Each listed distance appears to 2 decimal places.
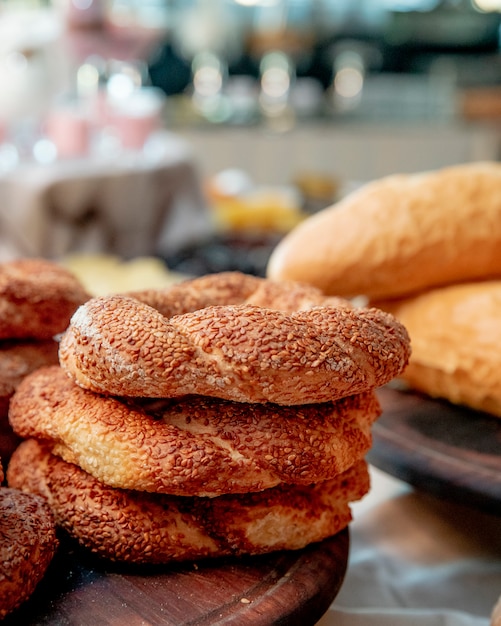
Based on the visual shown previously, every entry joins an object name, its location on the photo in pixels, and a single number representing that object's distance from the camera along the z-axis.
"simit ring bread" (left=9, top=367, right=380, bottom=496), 0.70
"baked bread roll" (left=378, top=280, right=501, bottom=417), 1.15
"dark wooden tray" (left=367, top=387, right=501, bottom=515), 0.96
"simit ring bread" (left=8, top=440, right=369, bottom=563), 0.74
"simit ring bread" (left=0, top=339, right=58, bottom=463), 0.86
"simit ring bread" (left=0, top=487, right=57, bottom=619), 0.65
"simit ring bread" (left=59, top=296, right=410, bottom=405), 0.69
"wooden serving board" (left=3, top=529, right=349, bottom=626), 0.67
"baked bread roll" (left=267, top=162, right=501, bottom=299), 1.25
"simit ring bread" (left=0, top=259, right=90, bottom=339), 0.86
